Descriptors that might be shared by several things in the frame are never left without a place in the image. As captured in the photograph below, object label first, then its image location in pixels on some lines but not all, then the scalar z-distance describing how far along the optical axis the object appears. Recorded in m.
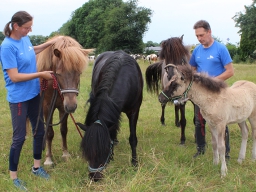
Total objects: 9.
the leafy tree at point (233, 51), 40.65
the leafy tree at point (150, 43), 96.31
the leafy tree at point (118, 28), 36.73
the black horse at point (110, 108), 2.81
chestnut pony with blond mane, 3.33
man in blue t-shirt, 3.78
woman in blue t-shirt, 2.90
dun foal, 3.24
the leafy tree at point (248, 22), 26.10
